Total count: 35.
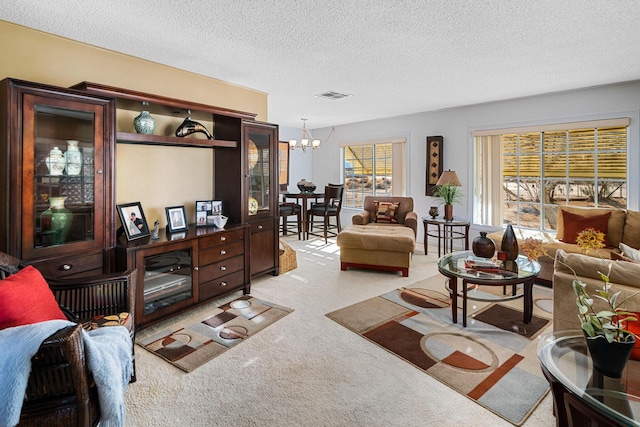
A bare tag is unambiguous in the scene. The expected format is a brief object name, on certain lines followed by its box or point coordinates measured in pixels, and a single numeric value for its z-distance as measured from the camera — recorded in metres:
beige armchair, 4.20
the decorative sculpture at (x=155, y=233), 2.90
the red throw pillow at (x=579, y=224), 3.82
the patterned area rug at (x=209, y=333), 2.41
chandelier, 6.38
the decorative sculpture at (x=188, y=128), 3.29
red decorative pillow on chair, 5.43
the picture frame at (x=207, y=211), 3.51
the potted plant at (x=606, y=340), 1.25
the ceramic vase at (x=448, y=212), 5.05
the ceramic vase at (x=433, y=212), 5.20
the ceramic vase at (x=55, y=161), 2.27
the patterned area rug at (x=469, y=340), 2.00
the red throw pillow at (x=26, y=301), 1.45
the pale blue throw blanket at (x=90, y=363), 1.17
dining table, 6.57
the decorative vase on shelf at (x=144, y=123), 2.97
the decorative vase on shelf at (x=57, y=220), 2.26
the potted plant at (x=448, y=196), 5.06
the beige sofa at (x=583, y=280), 1.91
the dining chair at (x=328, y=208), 6.30
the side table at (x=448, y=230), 4.87
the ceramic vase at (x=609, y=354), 1.25
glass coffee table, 2.73
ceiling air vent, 4.64
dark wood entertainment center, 2.10
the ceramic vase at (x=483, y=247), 3.13
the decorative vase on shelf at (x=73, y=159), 2.35
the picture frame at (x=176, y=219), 3.21
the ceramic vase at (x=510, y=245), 3.08
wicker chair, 1.27
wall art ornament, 5.84
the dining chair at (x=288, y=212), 6.43
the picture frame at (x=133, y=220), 2.80
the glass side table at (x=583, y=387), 1.09
